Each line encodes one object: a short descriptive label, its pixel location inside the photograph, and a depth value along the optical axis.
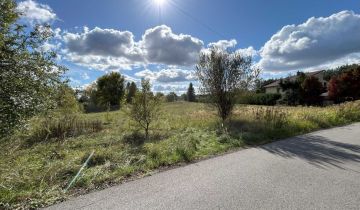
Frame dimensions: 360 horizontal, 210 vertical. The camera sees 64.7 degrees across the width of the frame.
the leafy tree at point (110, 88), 53.91
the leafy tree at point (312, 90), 42.25
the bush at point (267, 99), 50.97
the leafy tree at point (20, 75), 6.66
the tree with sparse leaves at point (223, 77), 14.41
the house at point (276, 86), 63.63
